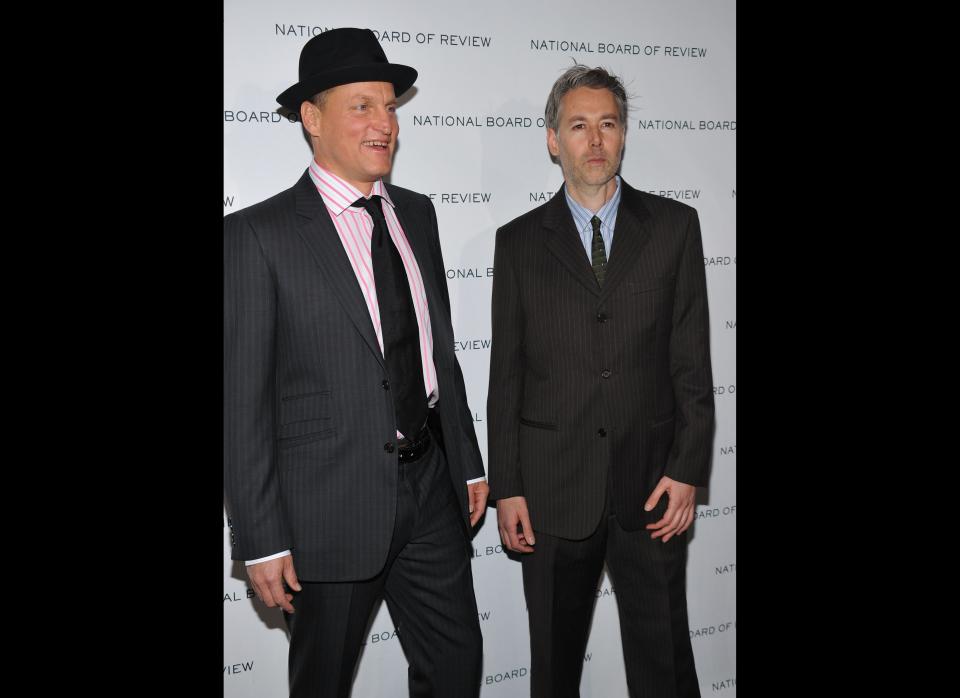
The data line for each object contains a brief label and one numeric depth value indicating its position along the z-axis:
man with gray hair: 2.46
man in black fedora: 2.02
